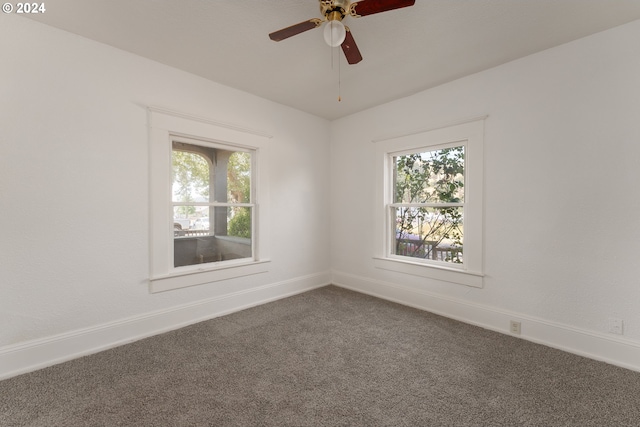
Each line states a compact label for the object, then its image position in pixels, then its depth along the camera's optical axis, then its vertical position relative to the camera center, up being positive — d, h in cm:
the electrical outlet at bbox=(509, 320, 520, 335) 254 -107
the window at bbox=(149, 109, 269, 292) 266 +10
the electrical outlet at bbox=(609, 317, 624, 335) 210 -87
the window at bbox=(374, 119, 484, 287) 286 +8
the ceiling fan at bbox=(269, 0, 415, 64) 152 +113
